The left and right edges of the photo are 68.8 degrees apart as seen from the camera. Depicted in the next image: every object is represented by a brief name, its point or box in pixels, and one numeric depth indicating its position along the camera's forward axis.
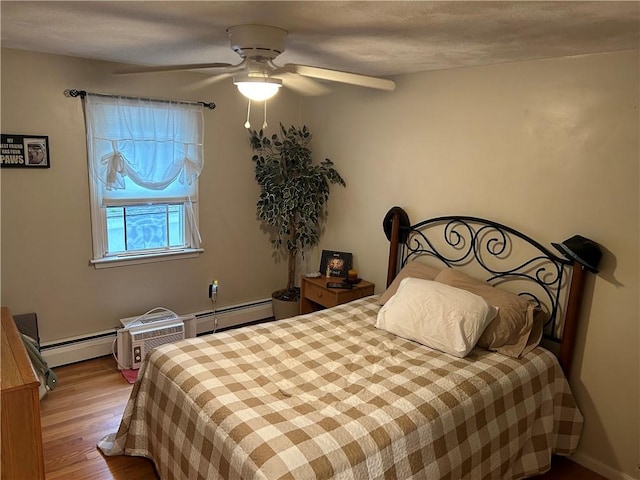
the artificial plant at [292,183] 3.99
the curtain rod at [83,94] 3.23
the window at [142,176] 3.41
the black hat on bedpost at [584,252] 2.42
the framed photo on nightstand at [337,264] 3.96
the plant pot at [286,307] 4.27
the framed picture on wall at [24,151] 3.06
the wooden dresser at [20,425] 1.82
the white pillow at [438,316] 2.50
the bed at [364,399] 1.77
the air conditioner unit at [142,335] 3.49
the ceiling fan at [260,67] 2.02
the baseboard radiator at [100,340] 3.48
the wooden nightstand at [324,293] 3.64
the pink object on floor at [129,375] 3.35
